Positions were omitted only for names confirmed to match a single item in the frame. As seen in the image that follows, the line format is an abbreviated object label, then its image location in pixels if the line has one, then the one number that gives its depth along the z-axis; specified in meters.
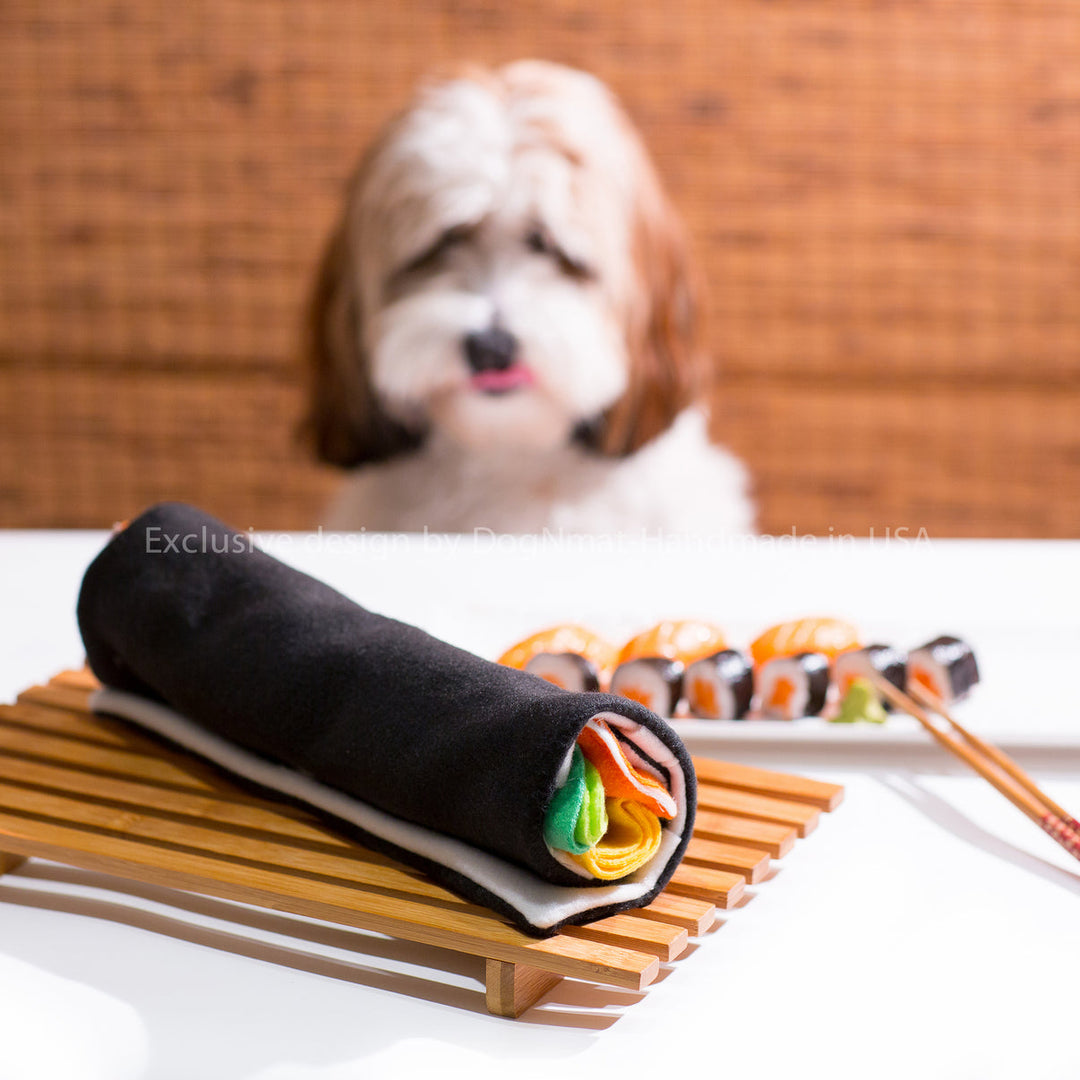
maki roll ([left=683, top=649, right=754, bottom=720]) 1.24
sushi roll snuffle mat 1.07
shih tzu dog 1.95
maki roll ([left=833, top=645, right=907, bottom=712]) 1.25
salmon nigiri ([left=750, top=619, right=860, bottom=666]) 1.27
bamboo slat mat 1.06
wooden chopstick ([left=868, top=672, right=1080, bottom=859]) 1.13
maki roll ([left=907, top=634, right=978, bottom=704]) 1.25
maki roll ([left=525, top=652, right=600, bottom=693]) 1.23
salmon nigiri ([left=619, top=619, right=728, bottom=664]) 1.27
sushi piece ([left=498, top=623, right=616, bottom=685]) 1.27
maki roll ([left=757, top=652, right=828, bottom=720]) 1.25
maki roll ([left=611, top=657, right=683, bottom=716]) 1.24
